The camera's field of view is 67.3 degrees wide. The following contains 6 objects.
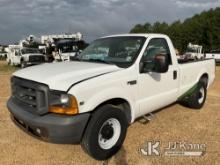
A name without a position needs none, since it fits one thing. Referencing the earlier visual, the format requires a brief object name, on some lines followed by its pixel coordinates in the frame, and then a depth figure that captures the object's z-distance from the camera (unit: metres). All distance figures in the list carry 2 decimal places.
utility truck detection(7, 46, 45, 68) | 14.01
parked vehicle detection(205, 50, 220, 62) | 16.67
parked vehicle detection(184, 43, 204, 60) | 17.29
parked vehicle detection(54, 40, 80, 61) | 12.91
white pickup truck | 2.12
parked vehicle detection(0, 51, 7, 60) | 32.37
